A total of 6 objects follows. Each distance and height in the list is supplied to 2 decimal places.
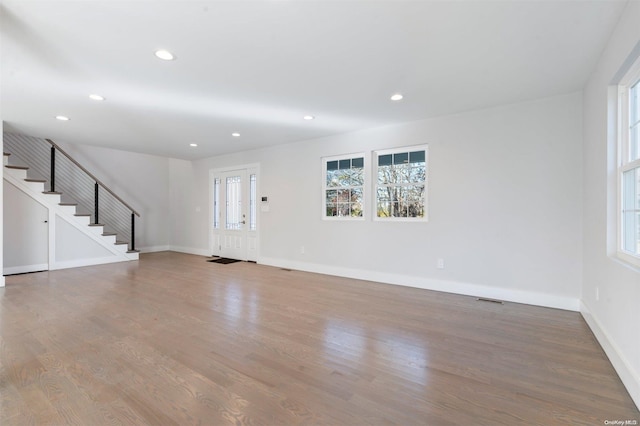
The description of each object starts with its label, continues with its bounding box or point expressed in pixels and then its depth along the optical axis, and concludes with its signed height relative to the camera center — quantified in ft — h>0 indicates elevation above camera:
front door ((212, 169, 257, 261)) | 21.76 -0.08
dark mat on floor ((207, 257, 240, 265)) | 21.42 -3.65
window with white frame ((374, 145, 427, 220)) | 14.71 +1.59
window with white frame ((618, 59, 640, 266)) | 7.06 +1.22
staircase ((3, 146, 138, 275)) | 17.49 -1.32
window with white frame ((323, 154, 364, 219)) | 16.71 +1.60
